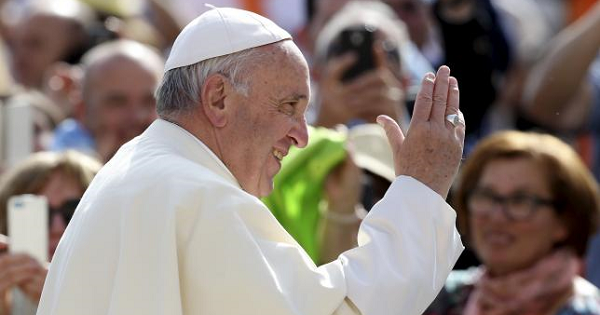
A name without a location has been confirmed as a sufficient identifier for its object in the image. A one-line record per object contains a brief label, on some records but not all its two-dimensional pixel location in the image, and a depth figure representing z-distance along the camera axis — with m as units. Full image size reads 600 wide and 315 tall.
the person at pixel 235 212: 7.93
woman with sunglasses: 11.90
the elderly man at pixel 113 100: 14.53
